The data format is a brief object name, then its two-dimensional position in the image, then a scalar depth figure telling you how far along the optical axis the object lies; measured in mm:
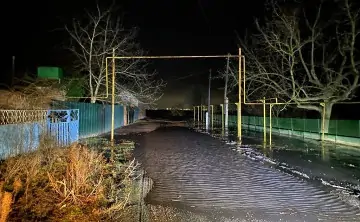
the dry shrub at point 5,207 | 5802
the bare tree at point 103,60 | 30478
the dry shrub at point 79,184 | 7516
